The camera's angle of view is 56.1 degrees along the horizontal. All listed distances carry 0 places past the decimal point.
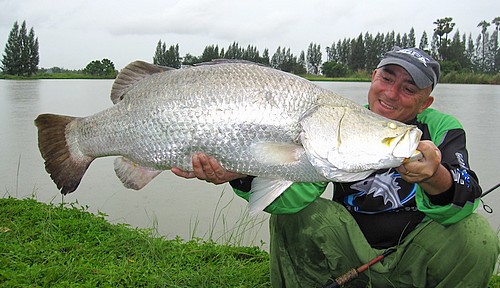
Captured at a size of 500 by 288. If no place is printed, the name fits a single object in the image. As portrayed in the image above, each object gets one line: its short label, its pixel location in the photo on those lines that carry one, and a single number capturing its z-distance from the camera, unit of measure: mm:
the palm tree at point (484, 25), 54625
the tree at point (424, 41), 56422
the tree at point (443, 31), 47838
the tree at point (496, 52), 51969
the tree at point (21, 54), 47875
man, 2246
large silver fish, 1852
